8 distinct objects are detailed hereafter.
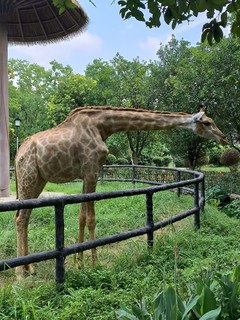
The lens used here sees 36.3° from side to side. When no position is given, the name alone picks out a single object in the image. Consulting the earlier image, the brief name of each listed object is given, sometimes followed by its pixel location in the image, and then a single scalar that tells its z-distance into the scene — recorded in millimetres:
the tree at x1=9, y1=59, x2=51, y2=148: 27847
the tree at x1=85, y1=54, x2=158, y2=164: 16891
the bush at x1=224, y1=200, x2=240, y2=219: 8583
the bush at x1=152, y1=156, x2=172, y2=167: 25422
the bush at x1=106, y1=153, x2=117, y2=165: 22125
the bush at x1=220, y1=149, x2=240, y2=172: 14145
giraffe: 4320
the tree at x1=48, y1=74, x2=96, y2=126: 20031
